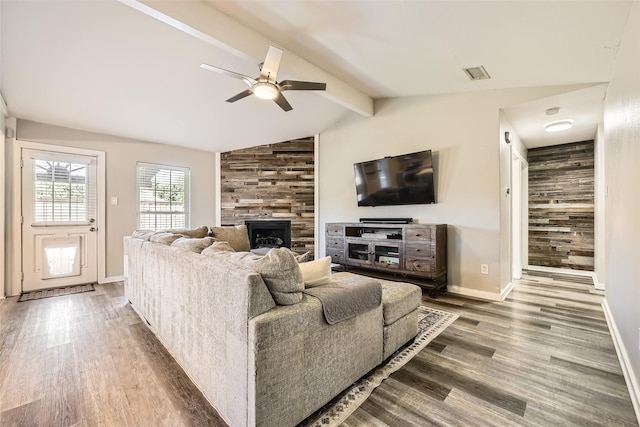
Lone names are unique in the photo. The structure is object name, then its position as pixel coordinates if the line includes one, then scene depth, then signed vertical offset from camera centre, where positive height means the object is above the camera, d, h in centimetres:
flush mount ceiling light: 390 +126
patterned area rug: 145 -107
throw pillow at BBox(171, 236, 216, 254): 200 -23
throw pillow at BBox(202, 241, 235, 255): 178 -23
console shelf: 349 -50
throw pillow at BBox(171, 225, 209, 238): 343 -23
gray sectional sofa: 123 -69
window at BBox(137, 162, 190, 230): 488 +32
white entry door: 385 -8
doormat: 360 -108
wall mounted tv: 381 +49
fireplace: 550 -40
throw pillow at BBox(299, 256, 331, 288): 171 -37
